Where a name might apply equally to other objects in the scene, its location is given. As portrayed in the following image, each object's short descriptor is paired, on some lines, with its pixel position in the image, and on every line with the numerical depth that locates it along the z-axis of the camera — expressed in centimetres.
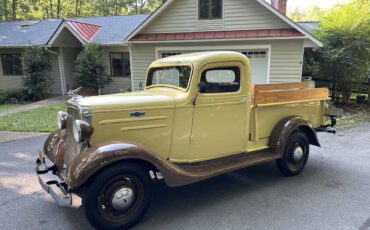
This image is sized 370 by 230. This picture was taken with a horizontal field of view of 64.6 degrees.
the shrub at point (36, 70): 1430
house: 1096
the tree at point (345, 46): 1127
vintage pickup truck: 329
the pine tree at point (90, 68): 1403
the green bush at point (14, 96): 1523
